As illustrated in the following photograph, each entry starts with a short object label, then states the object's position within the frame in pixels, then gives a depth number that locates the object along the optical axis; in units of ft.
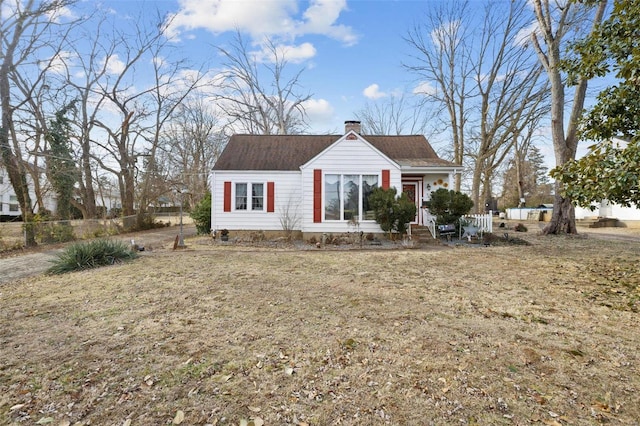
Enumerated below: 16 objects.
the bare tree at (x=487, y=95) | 66.59
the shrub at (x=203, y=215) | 49.93
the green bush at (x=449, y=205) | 38.88
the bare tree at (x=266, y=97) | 85.51
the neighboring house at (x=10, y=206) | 107.34
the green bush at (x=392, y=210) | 37.58
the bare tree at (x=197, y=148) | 97.15
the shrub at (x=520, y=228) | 51.96
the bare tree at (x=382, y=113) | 100.17
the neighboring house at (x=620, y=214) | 60.34
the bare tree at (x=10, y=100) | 43.93
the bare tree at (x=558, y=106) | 43.32
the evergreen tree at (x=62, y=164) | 57.98
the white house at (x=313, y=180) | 41.86
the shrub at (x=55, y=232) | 41.04
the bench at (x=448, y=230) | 39.63
